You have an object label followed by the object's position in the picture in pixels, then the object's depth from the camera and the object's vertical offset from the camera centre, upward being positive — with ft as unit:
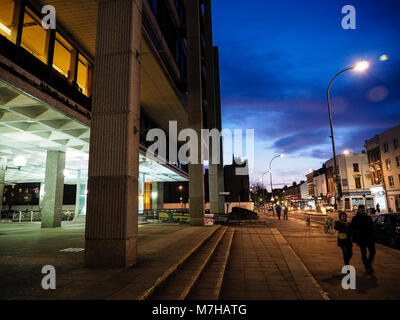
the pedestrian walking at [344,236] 22.04 -3.47
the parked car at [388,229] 33.86 -4.73
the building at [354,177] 173.88 +14.08
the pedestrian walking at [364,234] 21.08 -3.28
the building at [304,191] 310.29 +9.40
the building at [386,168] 121.29 +15.04
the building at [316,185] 226.77 +12.75
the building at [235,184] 186.70 +11.91
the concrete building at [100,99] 20.20 +13.44
